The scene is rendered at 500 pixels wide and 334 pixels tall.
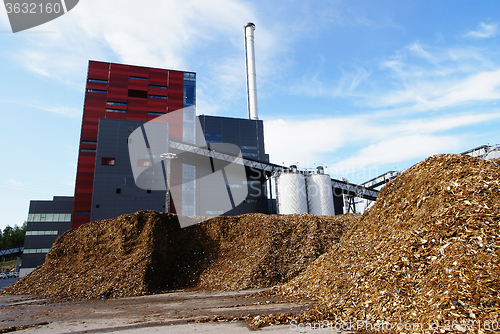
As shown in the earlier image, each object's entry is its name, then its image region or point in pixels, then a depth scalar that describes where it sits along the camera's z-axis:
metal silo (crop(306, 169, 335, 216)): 43.72
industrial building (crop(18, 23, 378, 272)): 44.41
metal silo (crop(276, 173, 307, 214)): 43.12
